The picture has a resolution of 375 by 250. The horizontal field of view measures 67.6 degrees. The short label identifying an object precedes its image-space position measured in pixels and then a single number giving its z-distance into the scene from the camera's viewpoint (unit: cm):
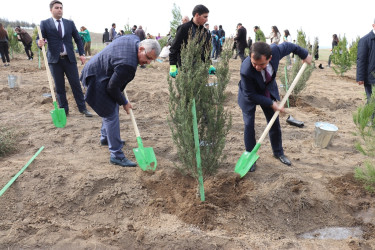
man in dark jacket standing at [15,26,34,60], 1320
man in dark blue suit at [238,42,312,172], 273
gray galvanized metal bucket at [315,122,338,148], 408
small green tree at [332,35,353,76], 1018
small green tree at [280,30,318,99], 621
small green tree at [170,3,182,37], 1210
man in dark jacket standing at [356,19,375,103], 438
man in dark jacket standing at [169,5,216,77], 349
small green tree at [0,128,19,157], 362
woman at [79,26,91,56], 1374
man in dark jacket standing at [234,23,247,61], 1045
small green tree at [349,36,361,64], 1020
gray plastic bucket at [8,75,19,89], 709
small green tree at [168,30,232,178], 251
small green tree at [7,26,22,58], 1431
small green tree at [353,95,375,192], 293
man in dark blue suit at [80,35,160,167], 280
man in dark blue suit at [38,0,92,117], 451
